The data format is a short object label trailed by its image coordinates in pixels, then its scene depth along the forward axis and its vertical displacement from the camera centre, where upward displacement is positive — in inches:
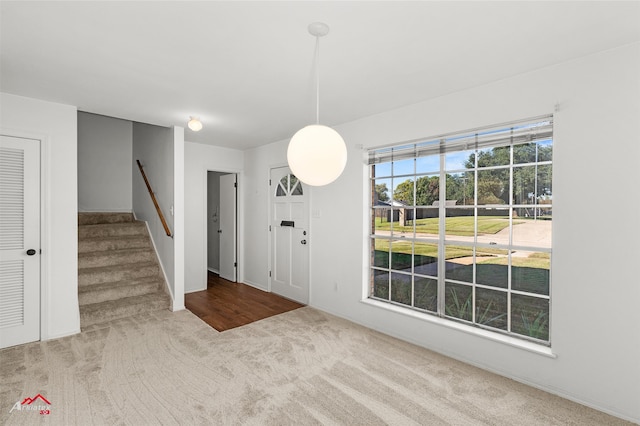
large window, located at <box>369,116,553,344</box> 103.0 -5.8
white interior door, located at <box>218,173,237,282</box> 229.5 -13.0
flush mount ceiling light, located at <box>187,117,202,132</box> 138.6 +39.4
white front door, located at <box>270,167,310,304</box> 181.5 -16.0
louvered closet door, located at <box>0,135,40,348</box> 118.3 -12.5
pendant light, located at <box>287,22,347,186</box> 70.1 +13.5
